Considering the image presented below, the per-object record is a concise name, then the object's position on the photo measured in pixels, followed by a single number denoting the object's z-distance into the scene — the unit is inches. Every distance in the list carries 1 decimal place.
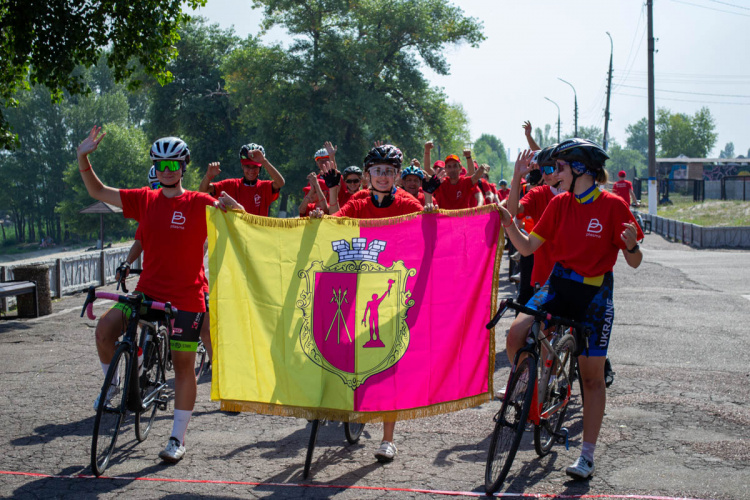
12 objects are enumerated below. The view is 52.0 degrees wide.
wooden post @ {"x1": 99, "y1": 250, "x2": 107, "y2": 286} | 746.2
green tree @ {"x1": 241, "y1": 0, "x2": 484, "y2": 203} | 1695.4
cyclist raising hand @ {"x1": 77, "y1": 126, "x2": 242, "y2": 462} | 216.5
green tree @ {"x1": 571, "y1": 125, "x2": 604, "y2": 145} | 6801.2
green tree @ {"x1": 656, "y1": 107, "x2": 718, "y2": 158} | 4057.6
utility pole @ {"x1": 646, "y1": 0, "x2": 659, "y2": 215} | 1320.1
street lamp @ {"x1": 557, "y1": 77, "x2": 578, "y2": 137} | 2343.6
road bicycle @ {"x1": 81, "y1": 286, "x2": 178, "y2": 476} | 201.2
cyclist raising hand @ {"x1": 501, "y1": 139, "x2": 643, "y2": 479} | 195.6
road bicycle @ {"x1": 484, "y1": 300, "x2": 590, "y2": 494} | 186.1
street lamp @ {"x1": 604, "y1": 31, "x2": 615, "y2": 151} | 1923.1
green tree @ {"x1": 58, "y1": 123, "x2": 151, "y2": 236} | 2763.3
